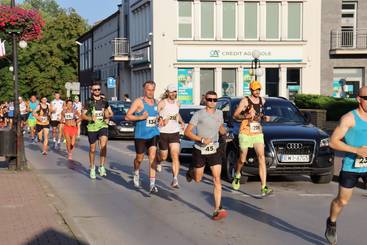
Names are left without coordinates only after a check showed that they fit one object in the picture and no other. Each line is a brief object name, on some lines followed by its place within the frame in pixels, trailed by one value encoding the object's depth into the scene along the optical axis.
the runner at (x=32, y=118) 25.61
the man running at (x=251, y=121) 11.05
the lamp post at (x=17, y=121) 14.06
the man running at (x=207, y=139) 8.99
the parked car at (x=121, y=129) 27.92
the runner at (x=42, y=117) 21.84
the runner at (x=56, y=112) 22.67
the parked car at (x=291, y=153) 12.08
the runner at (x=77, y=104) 22.75
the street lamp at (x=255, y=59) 29.99
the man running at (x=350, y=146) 6.82
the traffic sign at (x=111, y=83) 46.90
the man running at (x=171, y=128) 11.92
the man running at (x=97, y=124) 13.37
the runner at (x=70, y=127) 18.23
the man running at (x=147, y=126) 11.33
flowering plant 14.20
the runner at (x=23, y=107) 28.74
